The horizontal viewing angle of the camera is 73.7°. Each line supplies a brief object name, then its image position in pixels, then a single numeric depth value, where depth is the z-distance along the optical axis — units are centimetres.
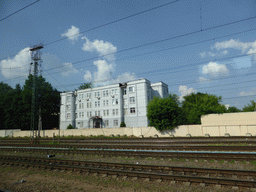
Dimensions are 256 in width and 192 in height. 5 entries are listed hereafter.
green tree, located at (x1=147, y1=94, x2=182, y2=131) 2925
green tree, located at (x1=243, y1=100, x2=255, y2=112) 3978
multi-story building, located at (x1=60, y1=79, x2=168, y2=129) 4800
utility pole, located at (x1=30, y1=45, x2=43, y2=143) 2839
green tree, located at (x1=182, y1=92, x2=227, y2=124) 2891
